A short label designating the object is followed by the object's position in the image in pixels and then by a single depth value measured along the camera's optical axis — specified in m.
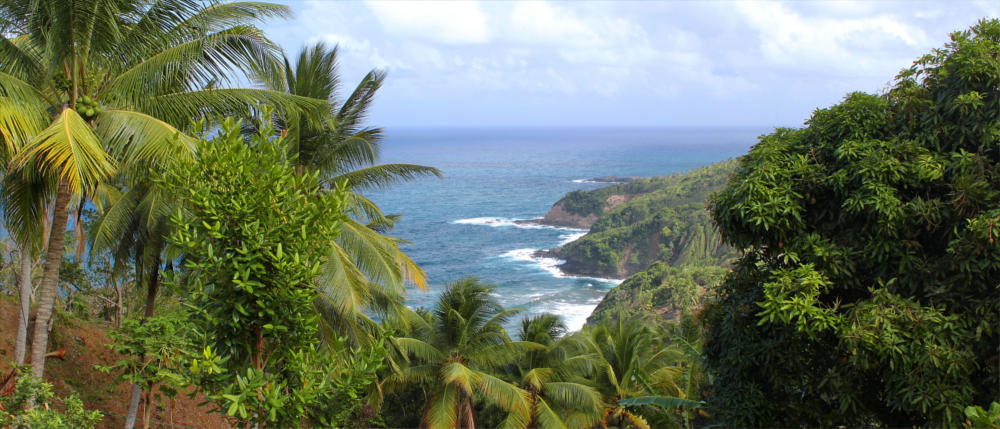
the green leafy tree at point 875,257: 5.84
